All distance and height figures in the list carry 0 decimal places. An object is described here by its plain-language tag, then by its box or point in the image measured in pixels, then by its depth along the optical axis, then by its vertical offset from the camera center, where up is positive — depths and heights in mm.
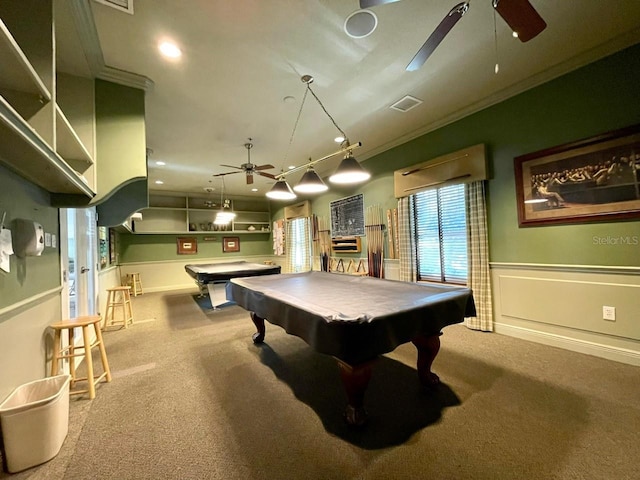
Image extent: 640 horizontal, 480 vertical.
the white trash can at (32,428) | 1369 -954
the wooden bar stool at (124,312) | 3896 -967
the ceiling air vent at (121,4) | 1711 +1659
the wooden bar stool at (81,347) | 2062 -797
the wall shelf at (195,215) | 7578 +1078
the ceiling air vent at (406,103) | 3137 +1734
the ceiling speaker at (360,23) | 1927 +1699
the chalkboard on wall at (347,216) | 5210 +589
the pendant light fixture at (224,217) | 5970 +741
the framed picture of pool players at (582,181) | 2291 +544
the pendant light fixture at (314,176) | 2518 +712
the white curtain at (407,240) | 4125 +31
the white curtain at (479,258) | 3236 -235
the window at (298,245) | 6922 +26
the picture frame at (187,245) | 7898 +141
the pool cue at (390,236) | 4461 +116
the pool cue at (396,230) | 4398 +212
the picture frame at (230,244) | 8625 +139
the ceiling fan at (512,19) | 1325 +1189
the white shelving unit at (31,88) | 1192 +875
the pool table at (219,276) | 4359 -476
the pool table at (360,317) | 1429 -472
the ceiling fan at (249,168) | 4036 +1245
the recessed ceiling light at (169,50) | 2156 +1706
